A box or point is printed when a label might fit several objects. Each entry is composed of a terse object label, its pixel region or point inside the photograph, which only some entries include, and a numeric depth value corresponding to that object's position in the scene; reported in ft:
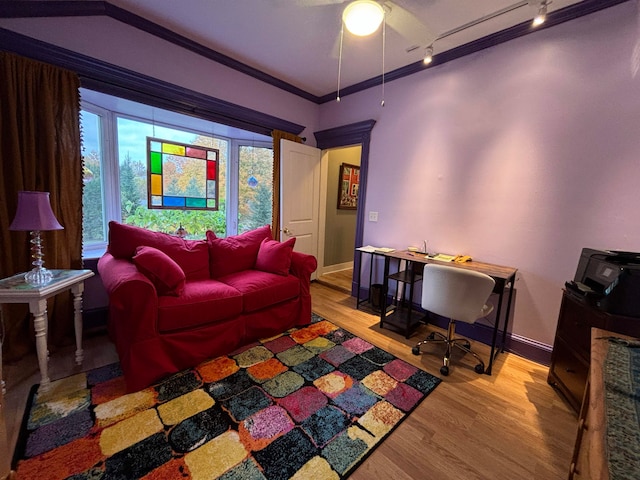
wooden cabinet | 4.91
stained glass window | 10.32
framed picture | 15.90
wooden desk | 7.21
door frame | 11.62
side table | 5.26
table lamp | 5.50
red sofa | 5.80
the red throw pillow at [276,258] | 8.87
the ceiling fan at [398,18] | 6.07
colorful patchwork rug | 4.21
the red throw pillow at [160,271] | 6.33
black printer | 4.84
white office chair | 6.40
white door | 12.00
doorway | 15.02
